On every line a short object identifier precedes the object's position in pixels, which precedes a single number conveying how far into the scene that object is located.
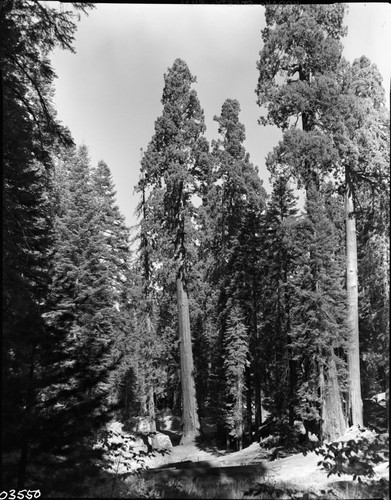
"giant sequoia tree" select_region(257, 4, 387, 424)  15.04
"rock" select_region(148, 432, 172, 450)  23.19
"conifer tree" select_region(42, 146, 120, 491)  6.34
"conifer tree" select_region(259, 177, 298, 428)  22.98
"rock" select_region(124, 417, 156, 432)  31.80
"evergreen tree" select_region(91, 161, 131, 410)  24.88
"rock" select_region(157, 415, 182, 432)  38.28
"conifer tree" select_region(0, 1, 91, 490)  6.22
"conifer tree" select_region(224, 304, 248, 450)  24.50
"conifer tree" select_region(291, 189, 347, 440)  17.00
